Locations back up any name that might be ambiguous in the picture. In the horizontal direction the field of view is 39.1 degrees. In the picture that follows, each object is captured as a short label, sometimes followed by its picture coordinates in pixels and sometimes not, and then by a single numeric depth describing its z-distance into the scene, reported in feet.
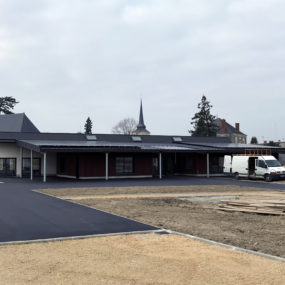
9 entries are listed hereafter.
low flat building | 114.01
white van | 103.45
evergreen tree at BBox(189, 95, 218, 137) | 263.70
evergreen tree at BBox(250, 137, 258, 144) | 338.77
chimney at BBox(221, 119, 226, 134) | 323.37
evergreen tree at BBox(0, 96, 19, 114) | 260.42
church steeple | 350.56
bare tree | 341.41
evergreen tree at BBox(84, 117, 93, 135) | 338.38
